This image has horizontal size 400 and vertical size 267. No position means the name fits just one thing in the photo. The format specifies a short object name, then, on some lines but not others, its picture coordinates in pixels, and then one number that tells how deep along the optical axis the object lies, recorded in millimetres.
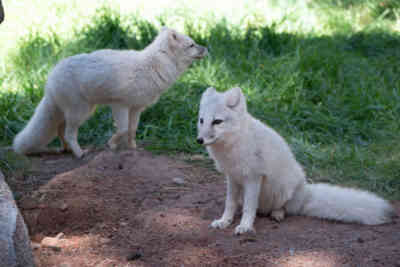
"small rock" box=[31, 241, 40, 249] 6605
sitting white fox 6391
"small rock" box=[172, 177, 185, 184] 8641
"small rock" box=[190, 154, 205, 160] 9843
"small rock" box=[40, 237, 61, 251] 6609
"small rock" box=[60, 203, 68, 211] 7562
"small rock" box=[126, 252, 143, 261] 6184
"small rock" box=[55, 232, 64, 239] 7034
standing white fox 9289
